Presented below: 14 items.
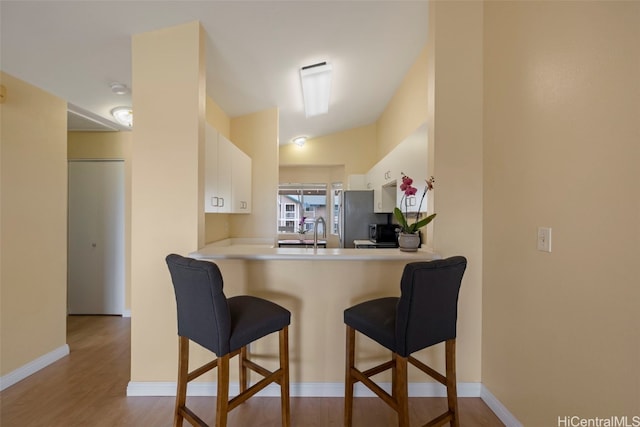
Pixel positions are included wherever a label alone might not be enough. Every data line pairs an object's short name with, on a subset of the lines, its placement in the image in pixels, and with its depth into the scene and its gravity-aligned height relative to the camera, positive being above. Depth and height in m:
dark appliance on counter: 3.79 -0.31
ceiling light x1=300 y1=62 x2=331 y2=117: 2.53 +1.37
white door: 3.37 -0.34
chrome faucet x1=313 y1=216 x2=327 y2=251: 1.83 -0.10
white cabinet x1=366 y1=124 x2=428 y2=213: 2.11 +0.41
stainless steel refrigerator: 4.16 -0.05
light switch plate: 1.30 -0.13
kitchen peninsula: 1.85 -0.56
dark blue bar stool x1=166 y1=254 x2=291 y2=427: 1.23 -0.57
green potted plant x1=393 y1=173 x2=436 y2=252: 1.73 -0.11
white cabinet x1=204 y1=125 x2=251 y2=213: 2.19 +0.35
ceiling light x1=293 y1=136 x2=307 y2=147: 4.97 +1.36
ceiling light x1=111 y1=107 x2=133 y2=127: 2.64 +0.98
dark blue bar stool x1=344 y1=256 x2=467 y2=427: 1.21 -0.56
